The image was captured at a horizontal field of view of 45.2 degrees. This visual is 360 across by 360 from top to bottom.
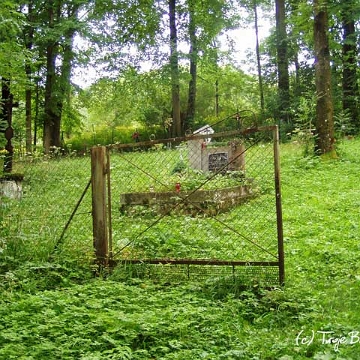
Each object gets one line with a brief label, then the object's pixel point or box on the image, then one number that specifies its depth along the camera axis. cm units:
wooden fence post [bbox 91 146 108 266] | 532
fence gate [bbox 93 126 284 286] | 478
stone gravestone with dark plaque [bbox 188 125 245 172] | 1012
